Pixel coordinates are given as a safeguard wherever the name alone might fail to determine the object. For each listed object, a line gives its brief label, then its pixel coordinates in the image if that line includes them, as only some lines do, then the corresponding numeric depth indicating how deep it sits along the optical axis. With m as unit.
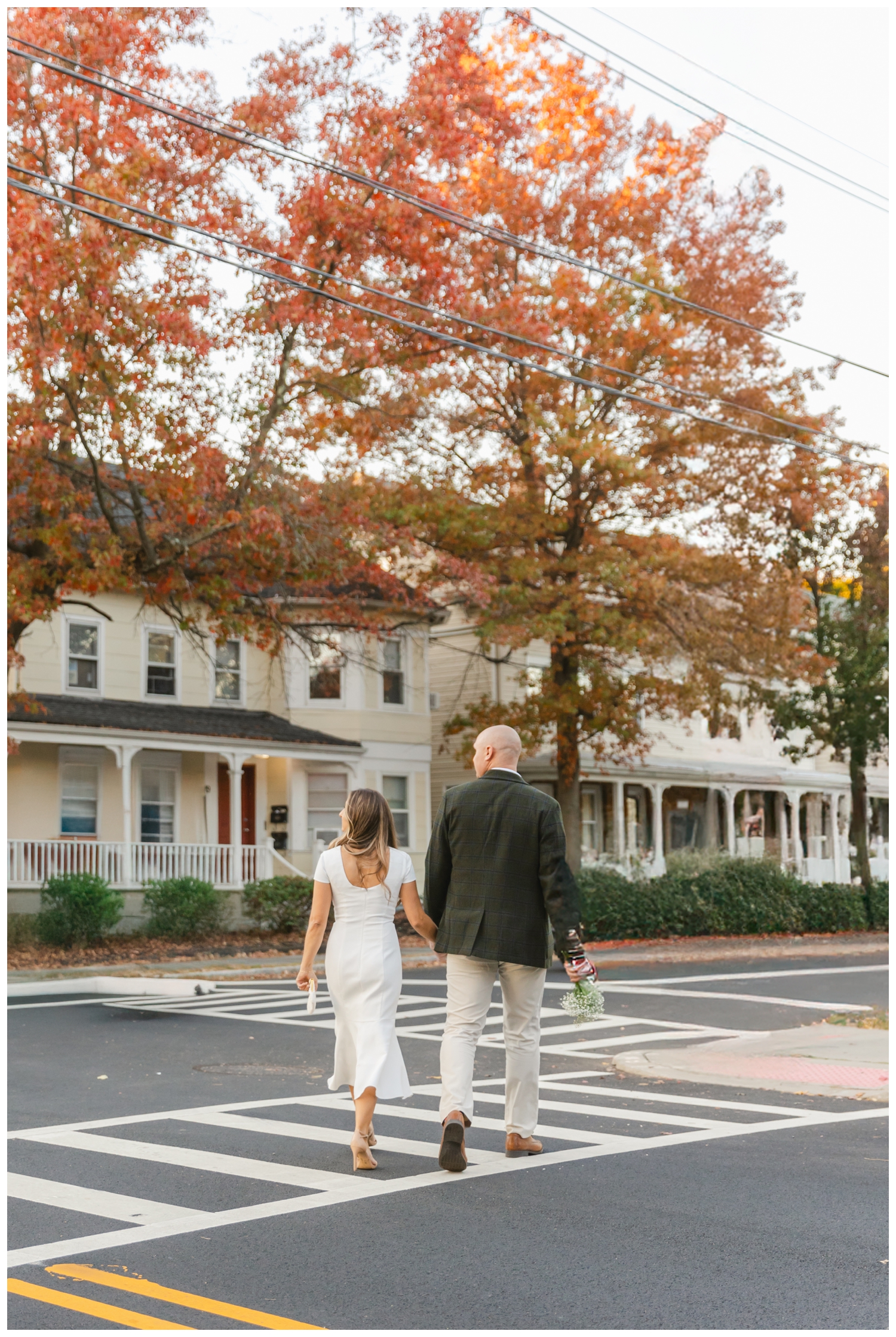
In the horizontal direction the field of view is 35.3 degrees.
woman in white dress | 7.18
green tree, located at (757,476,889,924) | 31.59
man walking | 7.20
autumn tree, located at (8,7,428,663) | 17.03
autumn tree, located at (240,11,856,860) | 23.94
